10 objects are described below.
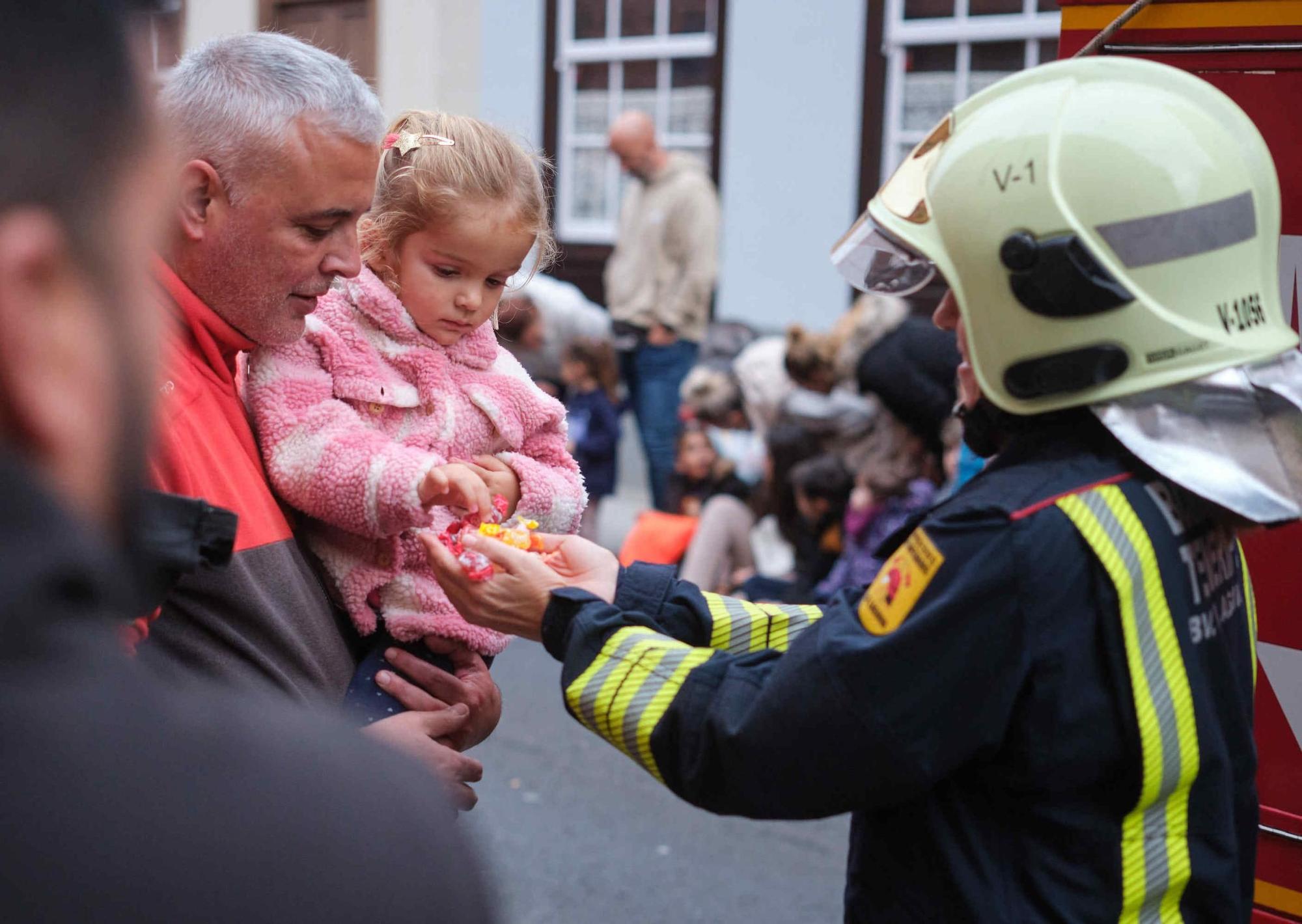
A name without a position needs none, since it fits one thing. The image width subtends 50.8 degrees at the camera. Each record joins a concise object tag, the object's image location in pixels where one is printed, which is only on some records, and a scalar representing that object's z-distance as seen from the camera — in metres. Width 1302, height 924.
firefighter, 1.43
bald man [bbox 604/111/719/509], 7.76
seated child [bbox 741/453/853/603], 5.82
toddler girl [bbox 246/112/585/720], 1.88
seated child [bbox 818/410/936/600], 5.41
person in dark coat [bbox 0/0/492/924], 0.61
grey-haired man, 1.73
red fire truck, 2.28
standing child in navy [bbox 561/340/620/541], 7.17
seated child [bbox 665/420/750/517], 6.45
